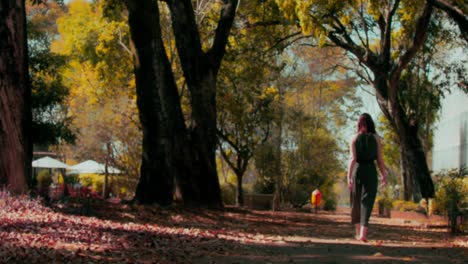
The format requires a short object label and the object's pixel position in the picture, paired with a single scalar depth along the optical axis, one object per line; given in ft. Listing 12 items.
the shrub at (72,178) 142.05
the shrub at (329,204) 135.03
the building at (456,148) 104.49
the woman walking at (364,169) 35.22
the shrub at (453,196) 51.08
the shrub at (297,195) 116.16
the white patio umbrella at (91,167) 116.98
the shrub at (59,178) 153.79
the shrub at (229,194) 110.03
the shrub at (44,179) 110.90
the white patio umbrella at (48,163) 123.30
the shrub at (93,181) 136.05
